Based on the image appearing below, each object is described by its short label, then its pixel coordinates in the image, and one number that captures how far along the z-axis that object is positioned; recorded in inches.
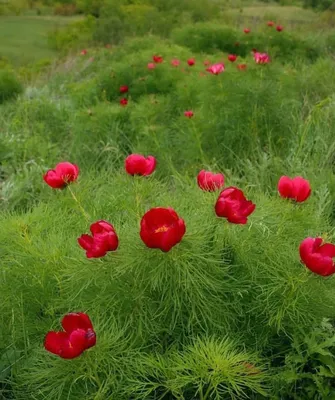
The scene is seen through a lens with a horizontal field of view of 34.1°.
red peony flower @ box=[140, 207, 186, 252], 55.1
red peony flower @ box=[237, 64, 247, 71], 158.1
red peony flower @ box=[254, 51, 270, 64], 145.1
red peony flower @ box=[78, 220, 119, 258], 57.8
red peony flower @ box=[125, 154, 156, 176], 78.2
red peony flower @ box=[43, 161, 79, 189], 79.6
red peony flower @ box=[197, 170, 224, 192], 75.4
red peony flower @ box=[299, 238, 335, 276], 58.3
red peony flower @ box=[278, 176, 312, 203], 72.6
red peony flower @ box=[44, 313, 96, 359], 52.5
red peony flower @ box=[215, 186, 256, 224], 61.4
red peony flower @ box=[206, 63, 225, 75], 141.6
